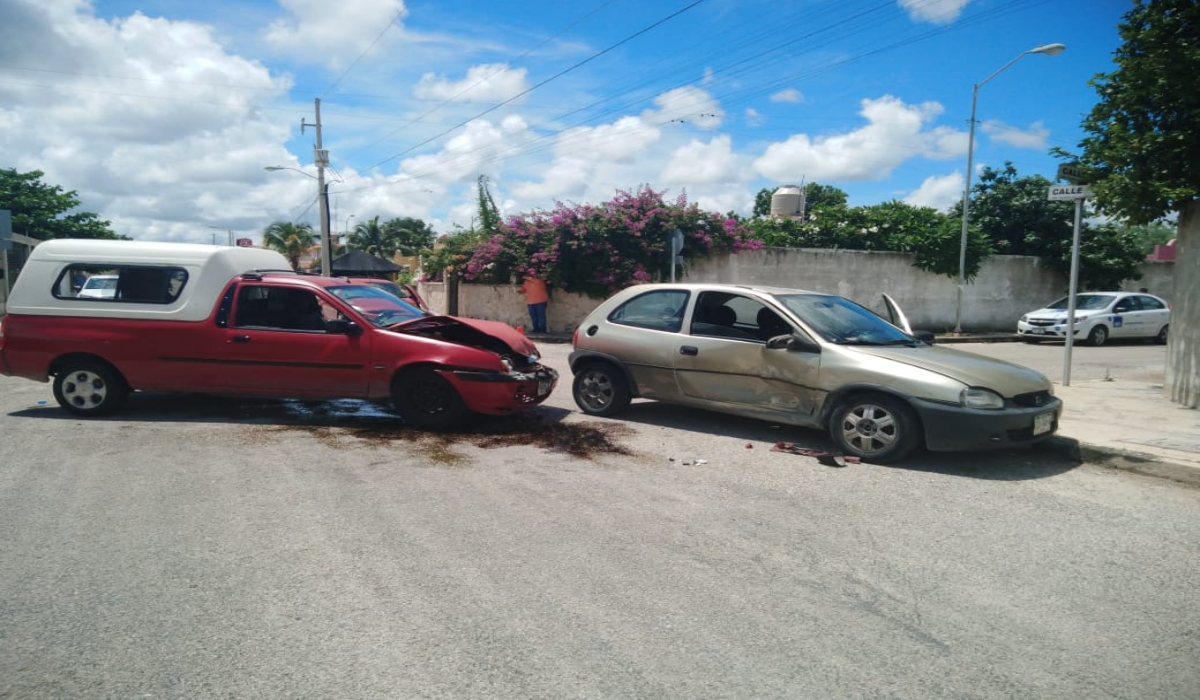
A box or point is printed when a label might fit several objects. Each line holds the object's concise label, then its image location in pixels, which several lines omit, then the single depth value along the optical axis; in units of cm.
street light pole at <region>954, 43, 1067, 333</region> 2083
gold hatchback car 611
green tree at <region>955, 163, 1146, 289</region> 2422
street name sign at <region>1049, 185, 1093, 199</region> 937
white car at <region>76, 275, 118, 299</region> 800
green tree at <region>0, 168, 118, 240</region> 4016
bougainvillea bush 2027
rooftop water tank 3578
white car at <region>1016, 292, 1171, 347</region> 1978
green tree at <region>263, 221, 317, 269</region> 5431
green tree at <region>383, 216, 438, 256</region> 5304
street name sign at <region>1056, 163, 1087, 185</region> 956
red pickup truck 758
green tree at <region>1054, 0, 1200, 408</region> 805
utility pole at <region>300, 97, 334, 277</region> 2938
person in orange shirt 2052
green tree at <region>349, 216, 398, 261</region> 5250
